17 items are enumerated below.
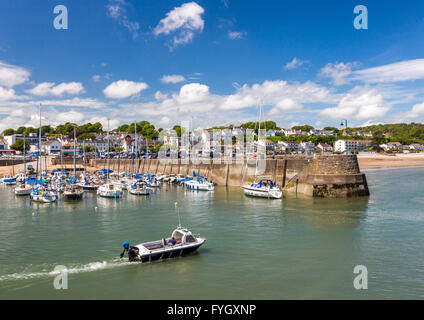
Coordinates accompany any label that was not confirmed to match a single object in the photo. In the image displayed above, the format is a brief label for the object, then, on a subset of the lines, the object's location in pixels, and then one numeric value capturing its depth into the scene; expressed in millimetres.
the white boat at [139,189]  52781
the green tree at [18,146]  153625
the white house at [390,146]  168438
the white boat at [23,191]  53109
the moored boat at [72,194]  47712
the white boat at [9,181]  73812
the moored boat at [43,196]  44688
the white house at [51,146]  147500
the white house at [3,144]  161738
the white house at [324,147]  168750
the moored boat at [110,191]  49781
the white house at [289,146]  152600
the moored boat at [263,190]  46541
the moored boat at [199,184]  59222
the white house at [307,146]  163262
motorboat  20125
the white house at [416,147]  174200
